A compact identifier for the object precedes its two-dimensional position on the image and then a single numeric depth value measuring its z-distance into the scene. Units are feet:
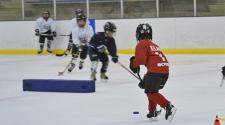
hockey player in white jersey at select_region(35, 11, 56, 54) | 93.83
